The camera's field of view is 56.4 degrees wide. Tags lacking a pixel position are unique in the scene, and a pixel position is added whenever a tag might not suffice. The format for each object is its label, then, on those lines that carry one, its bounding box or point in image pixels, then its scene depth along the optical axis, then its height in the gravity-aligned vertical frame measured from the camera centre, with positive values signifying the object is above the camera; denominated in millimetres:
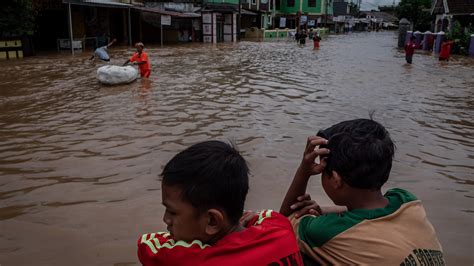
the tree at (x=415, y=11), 50128 +2161
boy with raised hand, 1587 -672
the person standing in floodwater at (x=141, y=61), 11569 -897
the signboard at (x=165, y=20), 27984 +431
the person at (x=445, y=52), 20419 -989
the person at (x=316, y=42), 29164 -856
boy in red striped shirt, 1487 -660
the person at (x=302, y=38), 34472 -757
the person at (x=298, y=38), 37806 -806
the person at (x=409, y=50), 18250 -842
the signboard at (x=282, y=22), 57531 +800
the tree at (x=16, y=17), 17750 +307
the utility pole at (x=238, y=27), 40928 +25
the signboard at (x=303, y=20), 59619 +1126
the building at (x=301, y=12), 58594 +2170
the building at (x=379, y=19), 94544 +2167
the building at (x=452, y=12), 30078 +1265
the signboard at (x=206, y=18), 34000 +705
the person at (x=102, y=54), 17219 -1055
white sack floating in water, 11109 -1191
